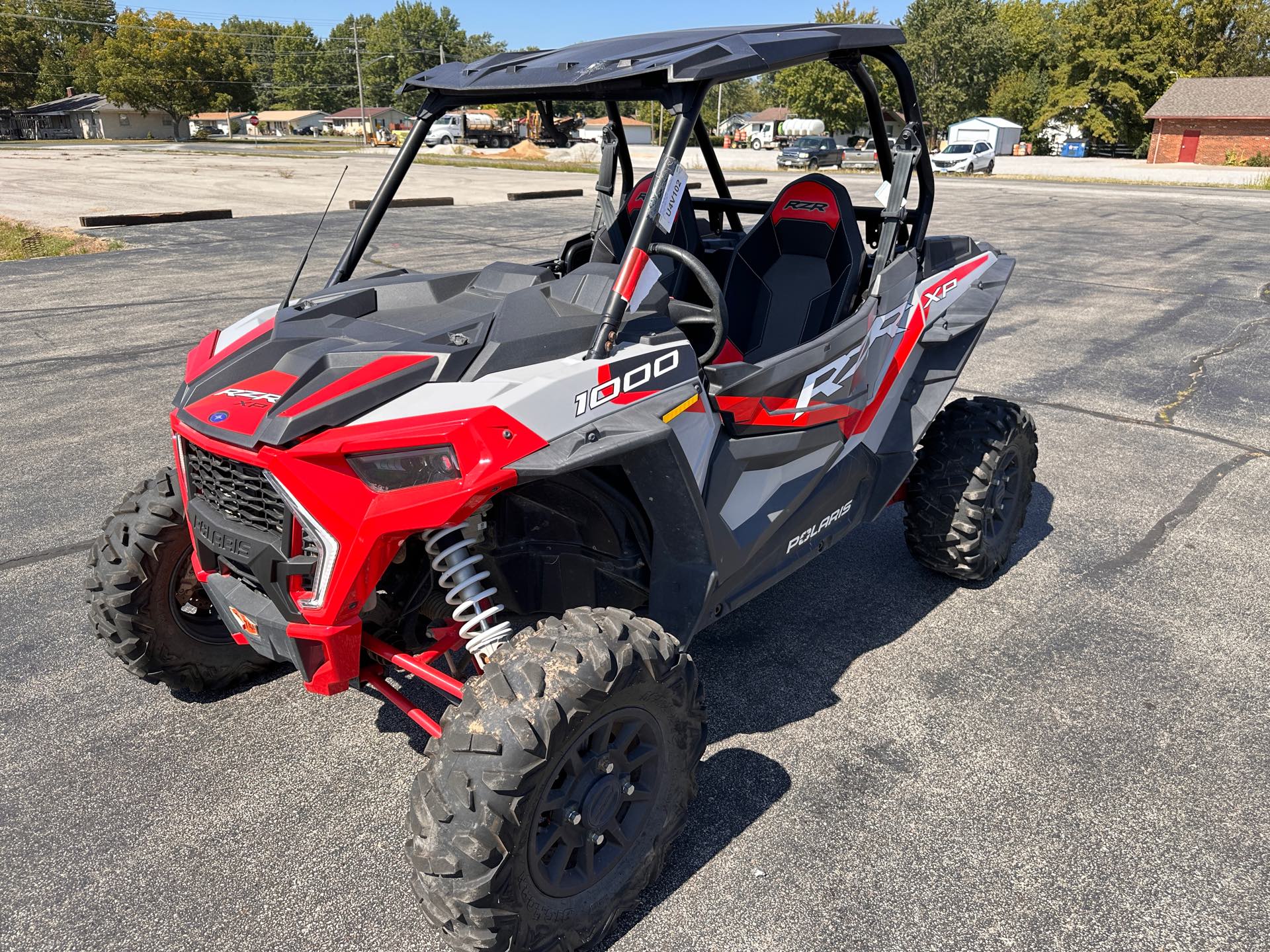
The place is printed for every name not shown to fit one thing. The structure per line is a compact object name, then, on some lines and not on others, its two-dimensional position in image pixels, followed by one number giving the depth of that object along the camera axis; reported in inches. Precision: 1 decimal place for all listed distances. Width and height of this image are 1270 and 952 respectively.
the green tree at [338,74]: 4345.5
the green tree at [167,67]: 2935.5
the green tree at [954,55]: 2506.2
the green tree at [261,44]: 4544.8
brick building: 2108.8
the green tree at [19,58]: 3176.7
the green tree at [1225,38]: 2372.0
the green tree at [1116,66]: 2321.6
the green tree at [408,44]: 4249.5
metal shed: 2112.5
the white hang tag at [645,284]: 101.0
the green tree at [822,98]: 2354.8
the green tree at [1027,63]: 2591.0
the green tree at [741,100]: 3311.0
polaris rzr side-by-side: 86.0
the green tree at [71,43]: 3302.2
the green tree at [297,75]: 4311.0
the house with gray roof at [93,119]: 3125.0
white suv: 1499.8
